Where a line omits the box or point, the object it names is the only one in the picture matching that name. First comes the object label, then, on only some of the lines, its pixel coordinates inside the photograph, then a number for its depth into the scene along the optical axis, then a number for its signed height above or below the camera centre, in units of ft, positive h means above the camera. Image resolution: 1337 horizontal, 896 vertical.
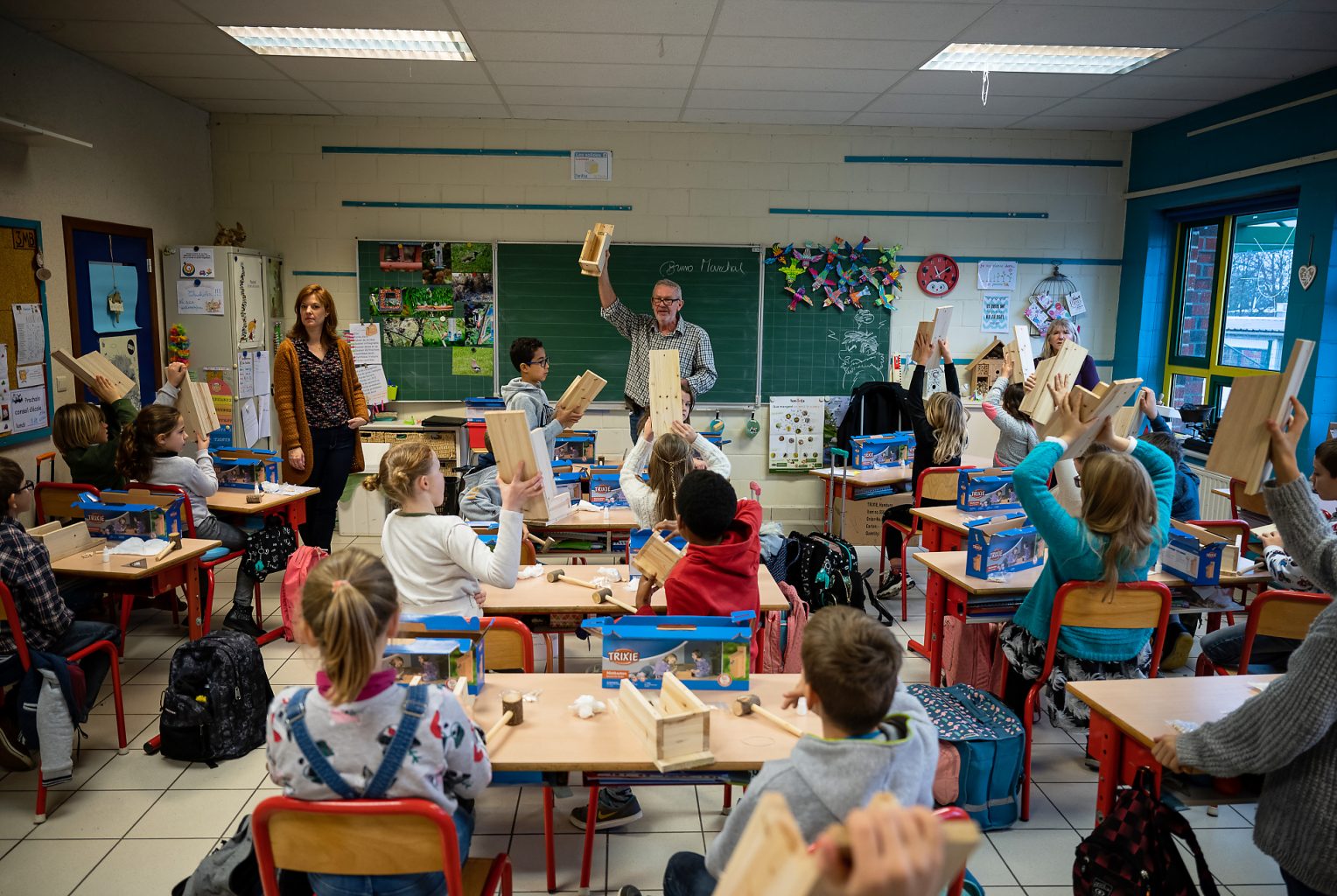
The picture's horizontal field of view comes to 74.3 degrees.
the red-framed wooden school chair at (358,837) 5.33 -3.15
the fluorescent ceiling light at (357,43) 16.02 +5.18
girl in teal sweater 9.73 -2.31
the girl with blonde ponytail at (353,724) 5.47 -2.50
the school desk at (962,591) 11.44 -3.41
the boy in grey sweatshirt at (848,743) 4.76 -2.28
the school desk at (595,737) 6.79 -3.29
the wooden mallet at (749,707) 7.40 -3.19
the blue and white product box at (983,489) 15.51 -2.71
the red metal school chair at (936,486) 16.55 -2.84
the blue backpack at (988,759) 9.68 -4.63
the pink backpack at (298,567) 10.52 -2.95
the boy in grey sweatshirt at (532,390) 16.25 -1.23
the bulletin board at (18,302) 15.29 +0.19
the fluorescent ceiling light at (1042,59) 16.46 +5.28
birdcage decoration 23.86 +0.92
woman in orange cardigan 16.42 -1.64
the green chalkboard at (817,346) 23.62 -0.37
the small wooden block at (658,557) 9.72 -2.53
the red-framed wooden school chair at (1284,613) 9.89 -3.07
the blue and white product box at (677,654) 7.83 -2.89
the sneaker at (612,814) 9.75 -5.39
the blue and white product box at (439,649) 7.43 -2.79
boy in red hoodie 9.12 -2.37
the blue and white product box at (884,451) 19.61 -2.63
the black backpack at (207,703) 11.03 -4.81
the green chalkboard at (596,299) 22.97 +0.73
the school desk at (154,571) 11.69 -3.42
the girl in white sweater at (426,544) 9.23 -2.32
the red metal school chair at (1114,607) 9.78 -2.98
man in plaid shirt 18.79 -0.22
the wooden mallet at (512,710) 7.29 -3.18
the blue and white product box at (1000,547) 11.64 -2.82
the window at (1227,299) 19.52 +0.98
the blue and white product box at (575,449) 18.11 -2.53
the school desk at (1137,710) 7.45 -3.23
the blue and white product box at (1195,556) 11.48 -2.85
